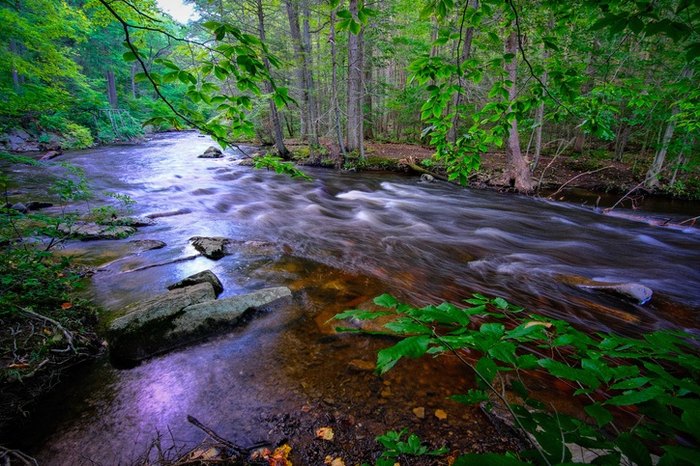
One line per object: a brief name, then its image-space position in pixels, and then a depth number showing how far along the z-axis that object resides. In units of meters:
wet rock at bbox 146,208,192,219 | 7.69
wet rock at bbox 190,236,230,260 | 5.35
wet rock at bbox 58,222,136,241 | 5.89
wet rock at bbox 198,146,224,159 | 17.64
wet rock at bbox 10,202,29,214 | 7.18
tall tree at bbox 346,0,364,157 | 11.94
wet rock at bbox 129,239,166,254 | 5.59
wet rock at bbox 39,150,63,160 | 14.81
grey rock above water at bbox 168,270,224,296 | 4.14
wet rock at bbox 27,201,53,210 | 7.68
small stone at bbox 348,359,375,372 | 2.86
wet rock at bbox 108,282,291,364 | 3.05
